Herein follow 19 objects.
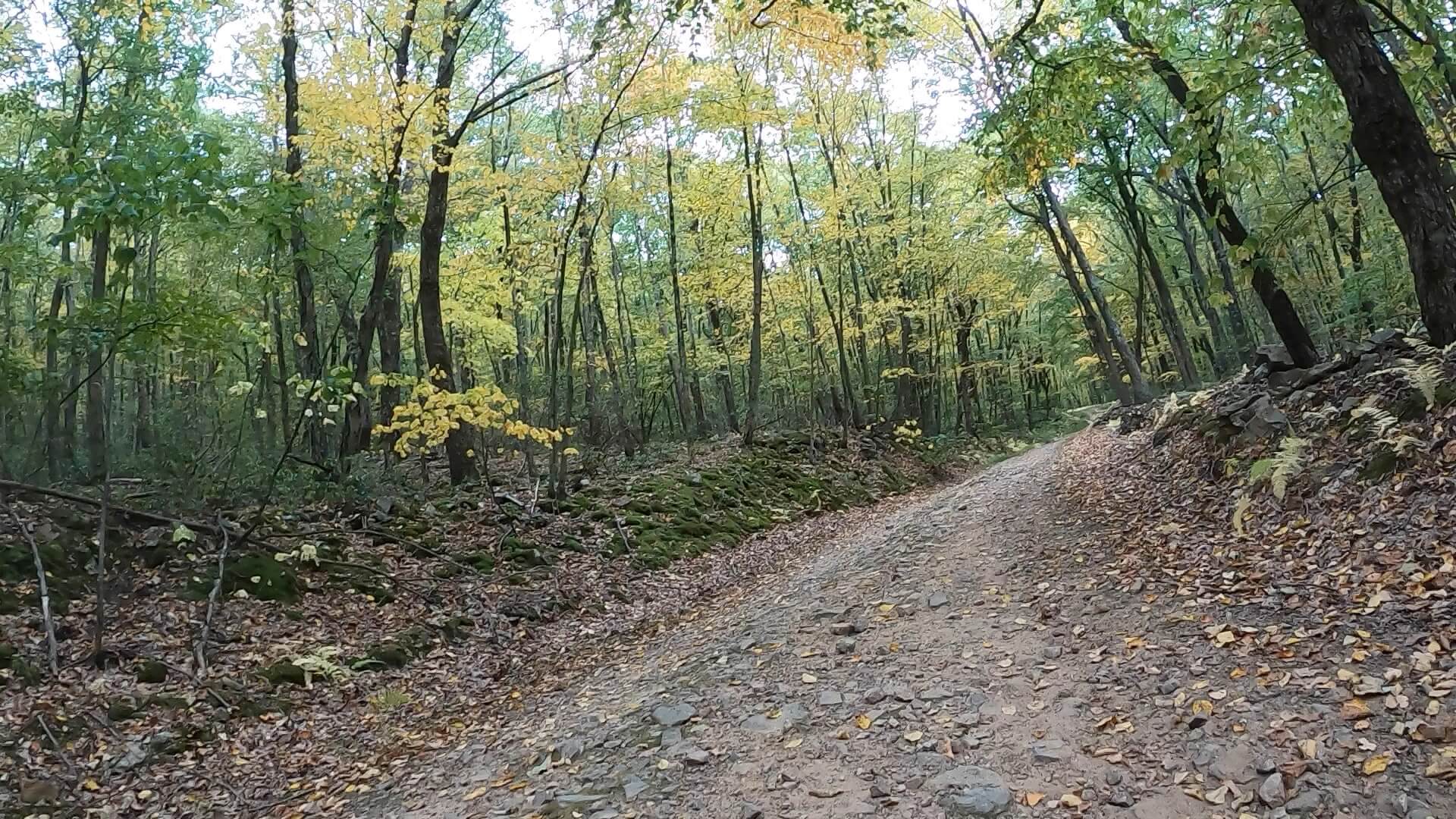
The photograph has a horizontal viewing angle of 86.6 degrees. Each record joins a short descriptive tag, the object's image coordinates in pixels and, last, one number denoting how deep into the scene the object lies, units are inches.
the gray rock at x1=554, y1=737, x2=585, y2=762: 178.5
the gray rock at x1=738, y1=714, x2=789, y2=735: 171.0
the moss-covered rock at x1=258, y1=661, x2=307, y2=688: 233.0
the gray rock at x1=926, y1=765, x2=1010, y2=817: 130.2
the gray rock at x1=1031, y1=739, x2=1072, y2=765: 140.0
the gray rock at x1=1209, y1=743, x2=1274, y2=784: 124.6
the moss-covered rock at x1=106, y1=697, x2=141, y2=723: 197.8
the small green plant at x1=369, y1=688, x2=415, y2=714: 234.2
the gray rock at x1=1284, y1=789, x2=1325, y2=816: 114.4
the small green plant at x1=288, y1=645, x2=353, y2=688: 240.4
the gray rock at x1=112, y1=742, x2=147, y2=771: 184.9
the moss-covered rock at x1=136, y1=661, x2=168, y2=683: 214.9
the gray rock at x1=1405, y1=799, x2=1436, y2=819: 107.0
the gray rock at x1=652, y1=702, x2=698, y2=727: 185.6
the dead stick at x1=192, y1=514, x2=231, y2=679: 224.1
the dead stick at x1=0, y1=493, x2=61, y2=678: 208.4
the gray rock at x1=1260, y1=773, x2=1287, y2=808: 117.3
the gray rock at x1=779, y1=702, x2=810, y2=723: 174.4
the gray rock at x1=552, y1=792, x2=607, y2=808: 154.9
